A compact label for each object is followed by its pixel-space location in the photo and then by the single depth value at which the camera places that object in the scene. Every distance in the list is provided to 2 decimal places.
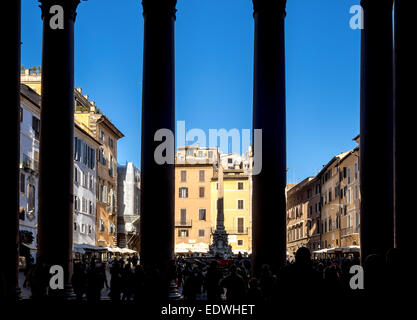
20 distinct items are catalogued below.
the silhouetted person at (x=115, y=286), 22.20
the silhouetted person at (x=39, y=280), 20.41
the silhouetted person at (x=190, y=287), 21.58
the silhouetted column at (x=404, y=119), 18.81
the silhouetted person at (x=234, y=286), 15.63
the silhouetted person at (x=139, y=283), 15.58
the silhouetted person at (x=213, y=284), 20.28
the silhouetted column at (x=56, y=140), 22.44
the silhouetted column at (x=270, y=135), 22.39
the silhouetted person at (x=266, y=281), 17.06
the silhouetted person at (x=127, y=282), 22.12
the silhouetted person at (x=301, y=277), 9.54
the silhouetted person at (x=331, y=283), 9.84
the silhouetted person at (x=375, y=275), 9.93
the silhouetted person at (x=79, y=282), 22.55
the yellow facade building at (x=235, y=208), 122.38
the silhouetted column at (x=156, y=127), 21.72
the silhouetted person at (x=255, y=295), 13.73
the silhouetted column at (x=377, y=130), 21.55
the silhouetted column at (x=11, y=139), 18.42
